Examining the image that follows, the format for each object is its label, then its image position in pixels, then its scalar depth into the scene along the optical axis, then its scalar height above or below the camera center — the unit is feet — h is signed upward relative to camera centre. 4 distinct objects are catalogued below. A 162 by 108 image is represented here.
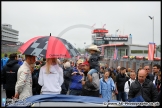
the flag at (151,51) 70.54 +0.99
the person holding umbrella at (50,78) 19.02 -1.58
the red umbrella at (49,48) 18.24 +0.47
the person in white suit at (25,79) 20.12 -1.75
